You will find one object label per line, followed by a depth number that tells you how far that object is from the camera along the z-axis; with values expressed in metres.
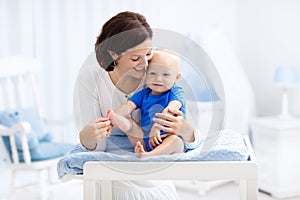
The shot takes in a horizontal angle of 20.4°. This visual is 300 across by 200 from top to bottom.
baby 2.82
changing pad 2.87
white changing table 2.85
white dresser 5.01
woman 2.83
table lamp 5.26
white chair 4.43
